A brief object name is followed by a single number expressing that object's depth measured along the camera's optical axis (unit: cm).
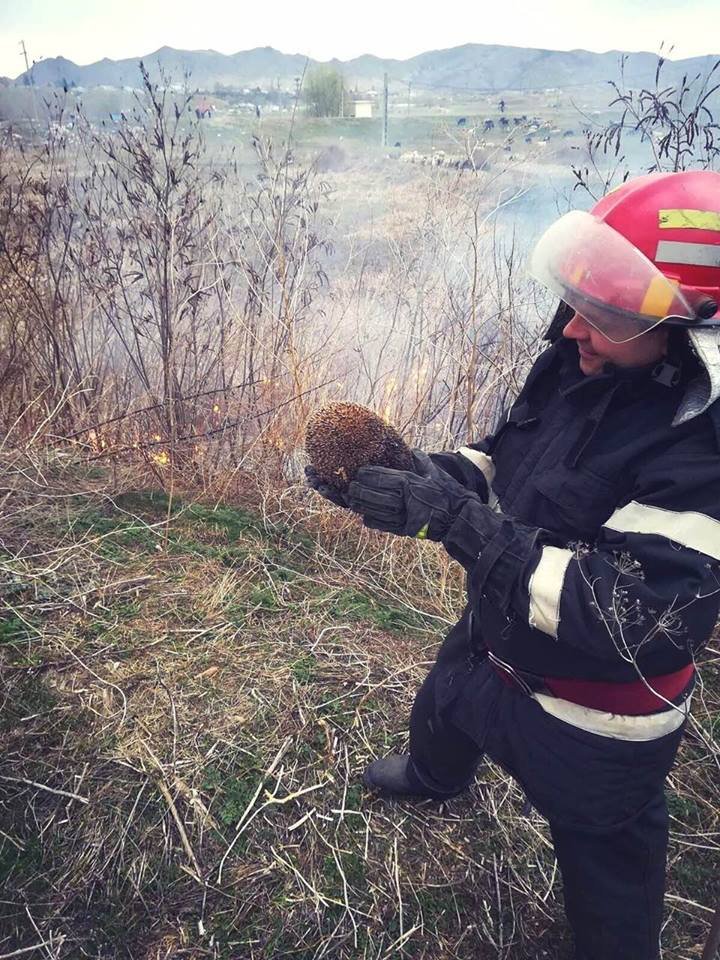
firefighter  115
